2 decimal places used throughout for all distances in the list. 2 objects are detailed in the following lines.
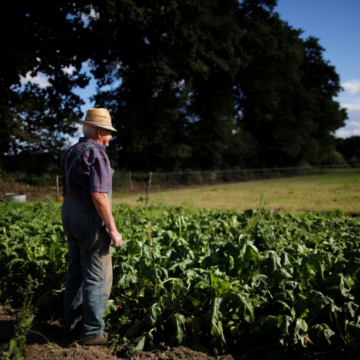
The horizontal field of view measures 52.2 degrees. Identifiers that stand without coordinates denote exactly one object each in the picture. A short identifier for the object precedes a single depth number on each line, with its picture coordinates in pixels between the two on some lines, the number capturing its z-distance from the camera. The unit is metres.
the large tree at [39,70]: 20.64
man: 3.25
